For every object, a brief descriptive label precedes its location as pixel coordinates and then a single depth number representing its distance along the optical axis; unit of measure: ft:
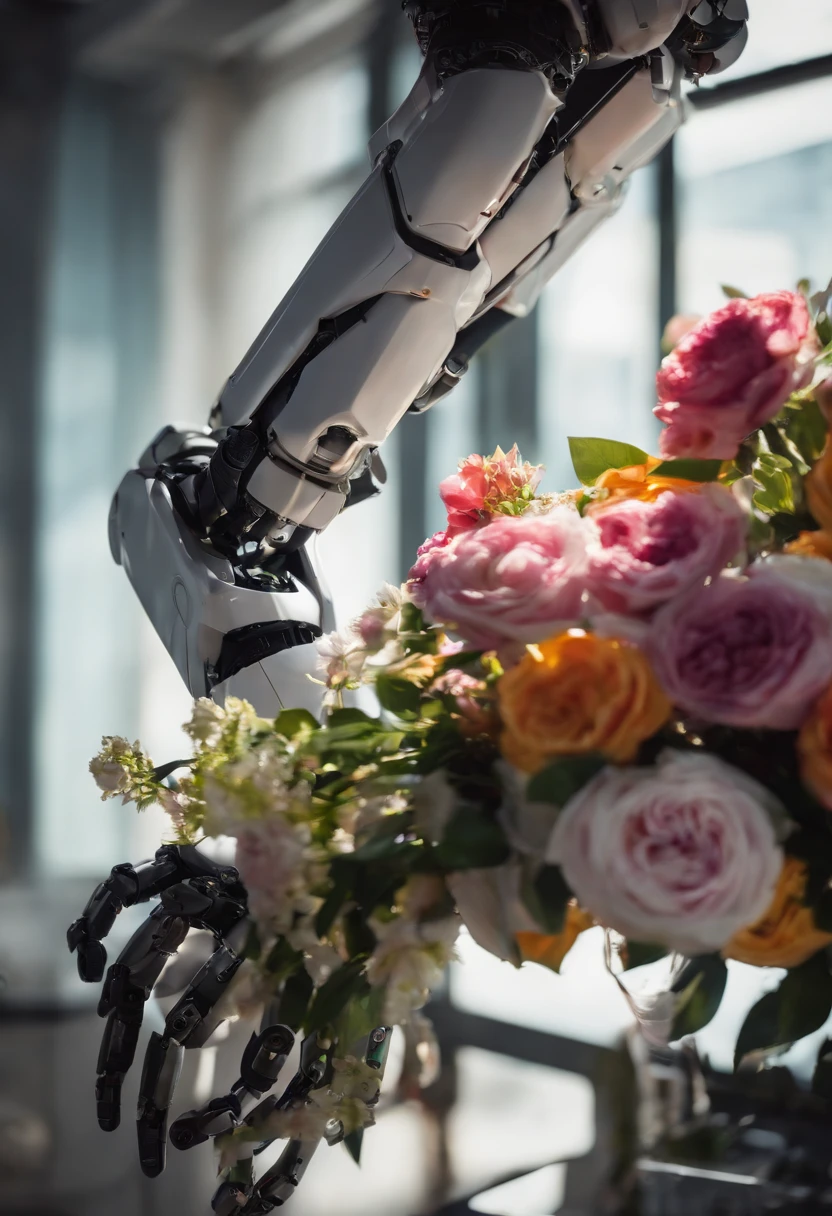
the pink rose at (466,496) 5.04
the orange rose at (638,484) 4.35
